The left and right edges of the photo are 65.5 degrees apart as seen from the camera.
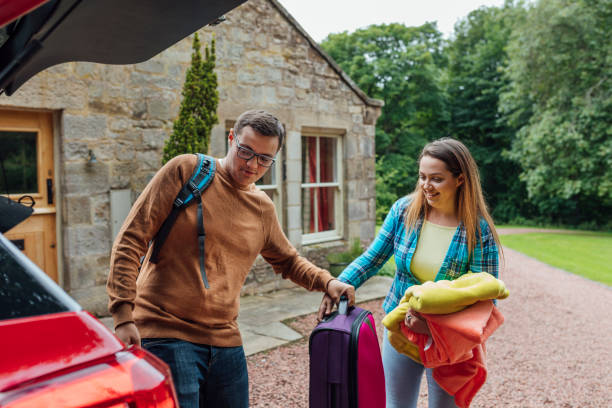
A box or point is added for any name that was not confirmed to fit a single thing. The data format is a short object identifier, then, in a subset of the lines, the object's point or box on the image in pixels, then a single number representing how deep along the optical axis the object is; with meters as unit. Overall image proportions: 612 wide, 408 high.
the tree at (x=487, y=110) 27.61
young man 1.77
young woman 2.37
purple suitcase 1.98
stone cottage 5.29
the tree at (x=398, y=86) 28.20
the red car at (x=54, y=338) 0.76
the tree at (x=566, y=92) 19.25
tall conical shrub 5.73
